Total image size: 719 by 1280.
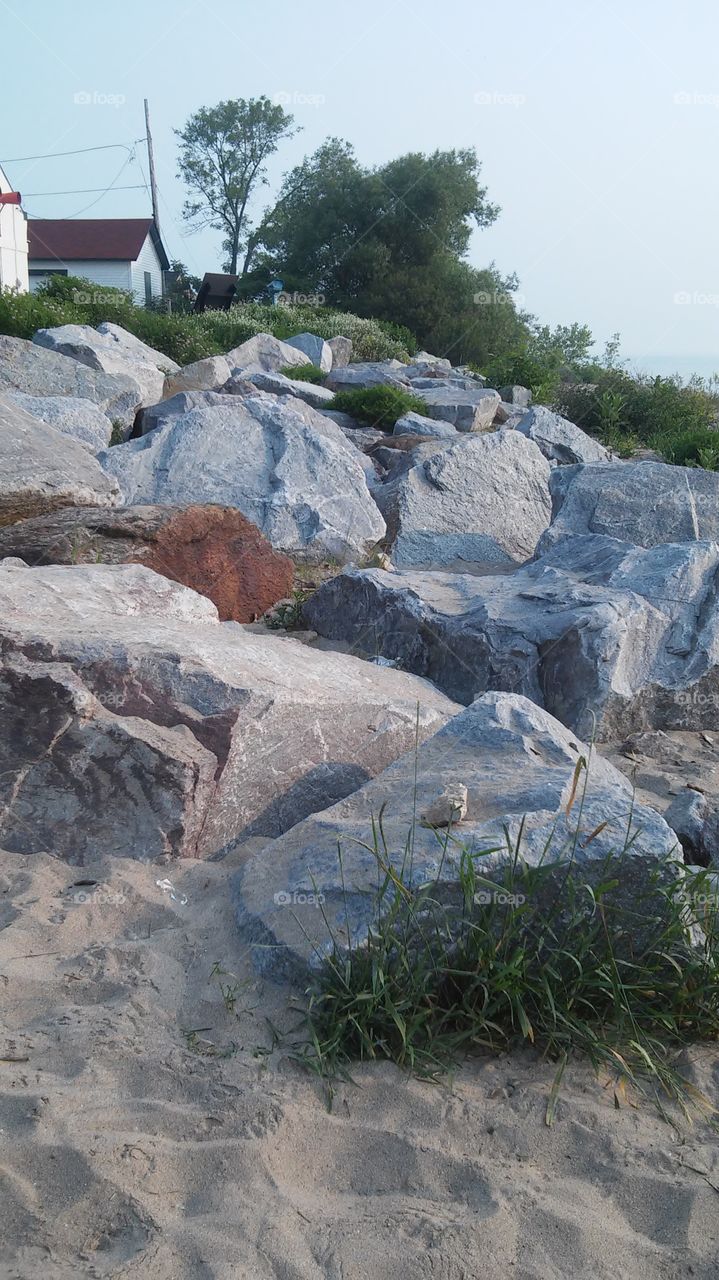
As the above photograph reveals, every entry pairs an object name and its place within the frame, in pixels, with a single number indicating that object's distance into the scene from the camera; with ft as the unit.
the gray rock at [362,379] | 48.67
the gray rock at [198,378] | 38.78
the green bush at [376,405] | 39.34
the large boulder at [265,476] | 21.40
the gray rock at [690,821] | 9.55
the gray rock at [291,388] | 38.63
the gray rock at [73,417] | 24.73
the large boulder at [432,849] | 7.61
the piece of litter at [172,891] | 8.55
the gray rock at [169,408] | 29.21
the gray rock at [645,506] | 20.22
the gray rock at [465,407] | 40.88
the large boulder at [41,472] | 17.58
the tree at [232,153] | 158.30
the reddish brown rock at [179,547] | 15.47
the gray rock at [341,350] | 61.11
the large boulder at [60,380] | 29.45
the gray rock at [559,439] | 35.22
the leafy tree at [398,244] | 94.63
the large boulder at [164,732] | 9.07
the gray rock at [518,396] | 53.26
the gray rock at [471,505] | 21.94
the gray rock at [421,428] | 35.32
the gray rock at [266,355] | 49.73
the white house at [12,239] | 89.25
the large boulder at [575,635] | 13.32
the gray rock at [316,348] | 56.18
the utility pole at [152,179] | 126.76
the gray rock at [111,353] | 35.12
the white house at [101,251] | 127.24
